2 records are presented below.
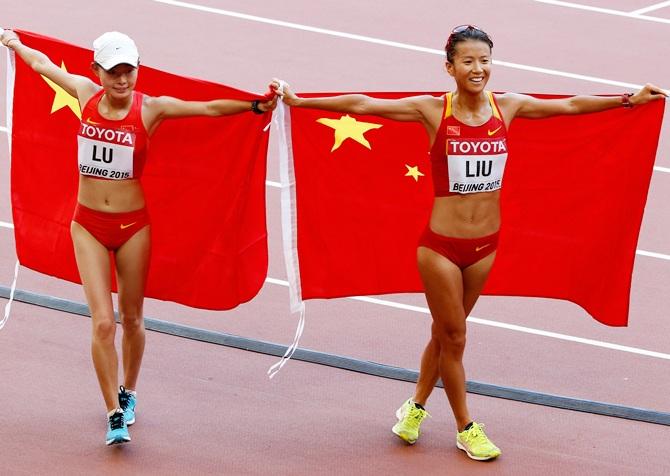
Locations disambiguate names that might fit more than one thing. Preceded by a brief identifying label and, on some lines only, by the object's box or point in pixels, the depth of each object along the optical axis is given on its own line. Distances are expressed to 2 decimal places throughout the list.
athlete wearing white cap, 15.25
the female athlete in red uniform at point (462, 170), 15.01
